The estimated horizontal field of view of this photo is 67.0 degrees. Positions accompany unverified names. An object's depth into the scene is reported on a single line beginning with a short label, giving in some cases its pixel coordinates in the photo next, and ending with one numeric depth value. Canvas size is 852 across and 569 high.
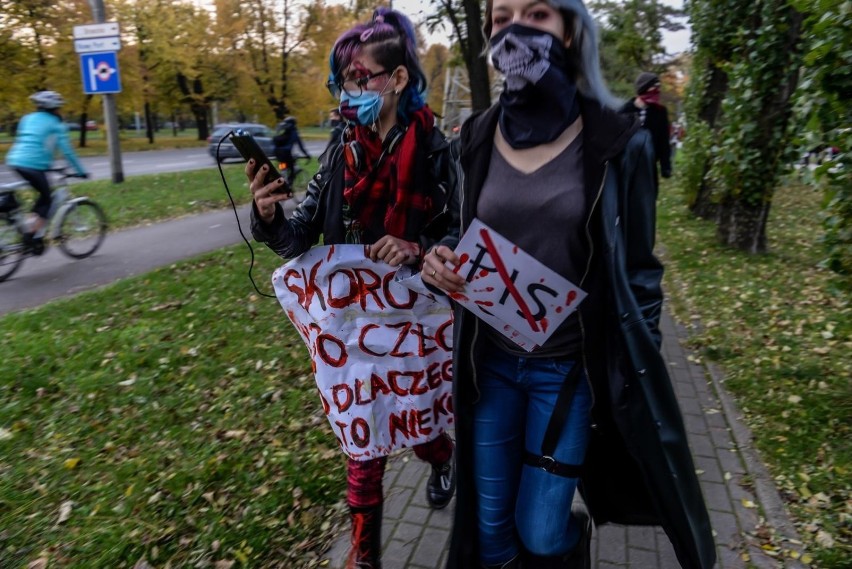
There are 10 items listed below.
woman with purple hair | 2.39
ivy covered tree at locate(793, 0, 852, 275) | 3.40
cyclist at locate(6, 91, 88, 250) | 7.93
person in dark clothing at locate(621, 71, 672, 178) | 8.50
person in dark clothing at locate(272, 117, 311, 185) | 13.13
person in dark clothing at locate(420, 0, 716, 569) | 1.87
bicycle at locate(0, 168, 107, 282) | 7.51
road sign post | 13.40
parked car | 23.73
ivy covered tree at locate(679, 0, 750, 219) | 9.59
